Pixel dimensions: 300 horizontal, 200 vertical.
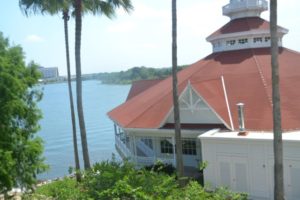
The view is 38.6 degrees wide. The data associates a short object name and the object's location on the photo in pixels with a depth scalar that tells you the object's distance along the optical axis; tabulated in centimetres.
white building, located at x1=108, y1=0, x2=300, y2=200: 2094
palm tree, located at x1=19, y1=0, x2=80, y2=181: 2366
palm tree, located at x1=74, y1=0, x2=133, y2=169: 2362
